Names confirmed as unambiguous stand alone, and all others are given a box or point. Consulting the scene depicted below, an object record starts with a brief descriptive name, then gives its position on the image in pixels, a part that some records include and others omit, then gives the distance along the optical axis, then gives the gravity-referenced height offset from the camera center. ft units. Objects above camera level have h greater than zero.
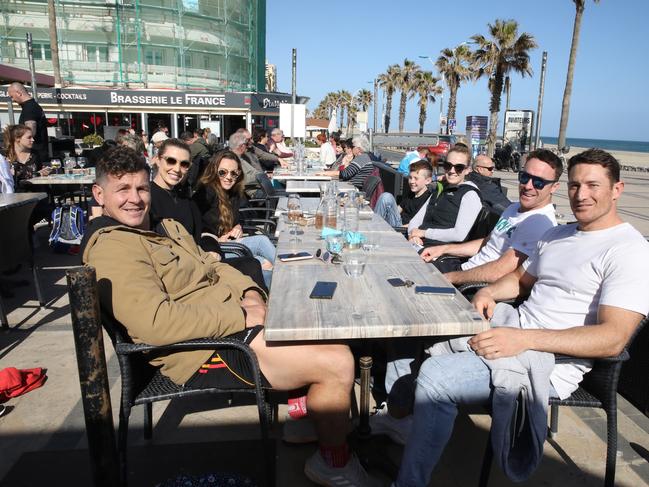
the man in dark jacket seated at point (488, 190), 18.94 -1.97
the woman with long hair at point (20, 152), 21.62 -1.09
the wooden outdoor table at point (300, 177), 28.76 -2.44
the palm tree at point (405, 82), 175.01 +19.77
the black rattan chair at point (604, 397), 6.84 -3.64
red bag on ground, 10.05 -5.29
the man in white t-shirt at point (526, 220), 10.12 -1.68
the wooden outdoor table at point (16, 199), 13.48 -2.07
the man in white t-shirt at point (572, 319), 6.64 -2.52
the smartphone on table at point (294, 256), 9.23 -2.28
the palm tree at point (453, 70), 122.93 +17.16
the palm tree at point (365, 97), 272.70 +21.30
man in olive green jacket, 6.55 -2.56
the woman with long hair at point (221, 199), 14.92 -2.03
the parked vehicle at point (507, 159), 80.07 -3.13
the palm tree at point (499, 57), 91.35 +15.40
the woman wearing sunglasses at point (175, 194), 11.72 -1.49
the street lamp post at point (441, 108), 120.06 +7.32
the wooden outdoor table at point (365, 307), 6.21 -2.34
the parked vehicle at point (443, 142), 76.43 -0.71
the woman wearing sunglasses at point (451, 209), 14.19 -2.10
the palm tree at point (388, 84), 184.85 +19.99
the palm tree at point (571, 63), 65.67 +10.25
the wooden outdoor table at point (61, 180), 22.42 -2.33
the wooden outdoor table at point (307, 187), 21.83 -2.46
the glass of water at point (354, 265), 8.27 -2.15
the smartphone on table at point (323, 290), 7.16 -2.30
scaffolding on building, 98.07 +18.24
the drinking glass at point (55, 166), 25.98 -1.94
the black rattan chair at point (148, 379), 6.61 -3.50
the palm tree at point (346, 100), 286.60 +20.96
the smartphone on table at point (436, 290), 7.40 -2.28
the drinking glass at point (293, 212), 12.76 -1.97
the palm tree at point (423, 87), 168.96 +17.26
